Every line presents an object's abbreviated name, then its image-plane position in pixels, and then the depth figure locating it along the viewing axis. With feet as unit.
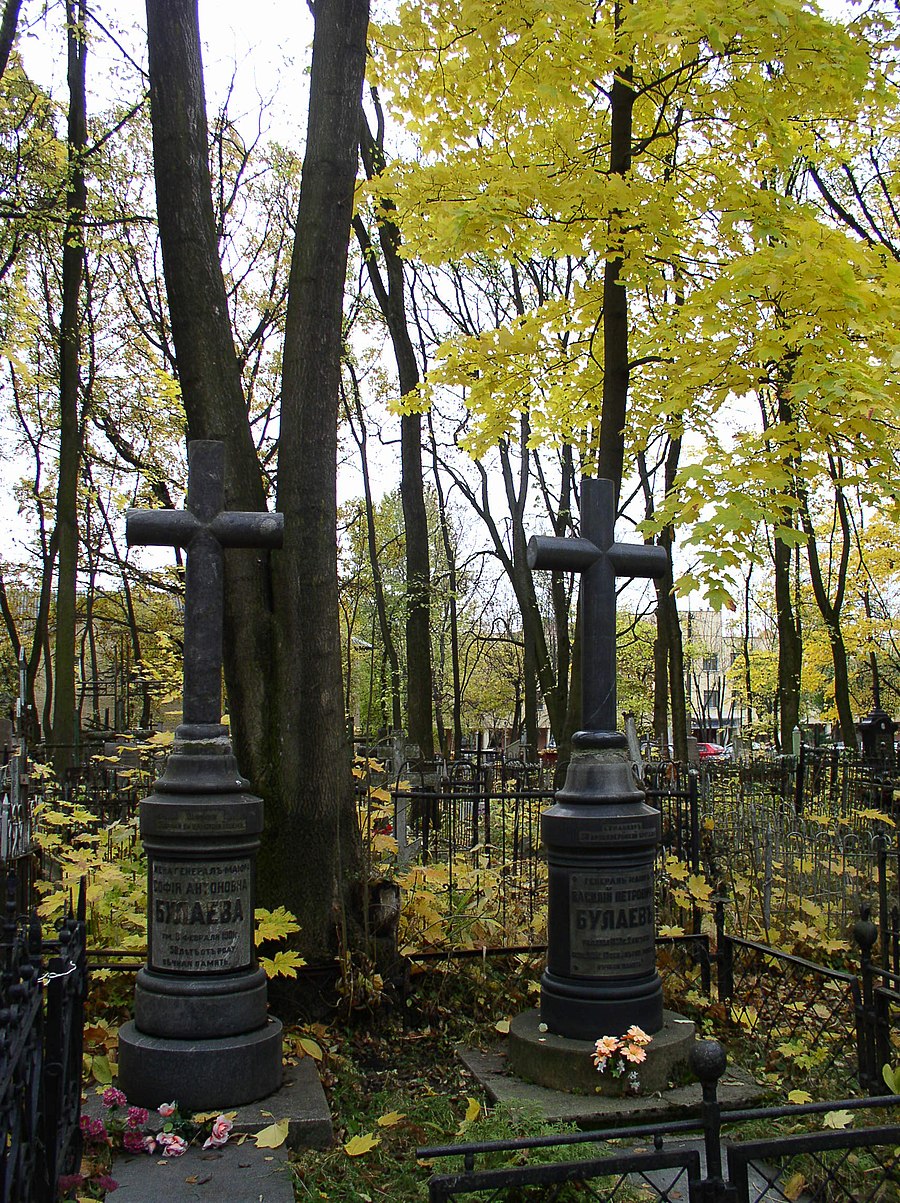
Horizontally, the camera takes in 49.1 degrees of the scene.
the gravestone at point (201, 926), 14.42
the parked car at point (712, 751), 102.41
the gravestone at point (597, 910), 16.25
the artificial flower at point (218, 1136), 13.28
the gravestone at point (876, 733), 55.88
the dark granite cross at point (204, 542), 16.16
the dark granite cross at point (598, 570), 17.76
